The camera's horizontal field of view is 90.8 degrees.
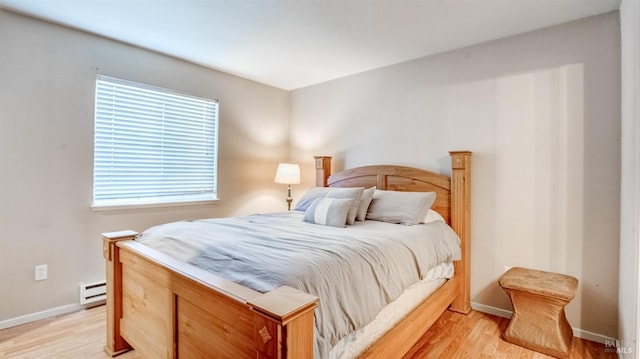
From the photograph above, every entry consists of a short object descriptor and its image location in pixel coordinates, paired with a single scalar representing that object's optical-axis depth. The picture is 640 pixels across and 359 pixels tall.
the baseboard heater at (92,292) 2.67
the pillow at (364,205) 2.75
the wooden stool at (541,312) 2.05
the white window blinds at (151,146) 2.85
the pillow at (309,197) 3.25
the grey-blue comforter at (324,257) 1.30
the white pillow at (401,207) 2.56
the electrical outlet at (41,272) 2.50
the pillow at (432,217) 2.63
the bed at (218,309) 1.02
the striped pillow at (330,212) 2.53
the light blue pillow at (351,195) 2.64
